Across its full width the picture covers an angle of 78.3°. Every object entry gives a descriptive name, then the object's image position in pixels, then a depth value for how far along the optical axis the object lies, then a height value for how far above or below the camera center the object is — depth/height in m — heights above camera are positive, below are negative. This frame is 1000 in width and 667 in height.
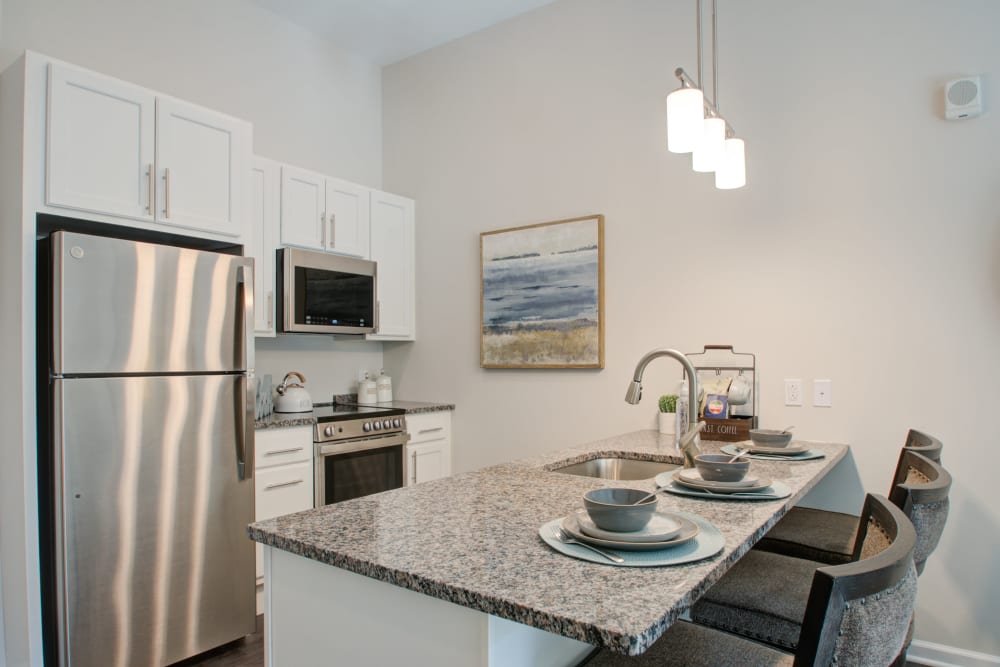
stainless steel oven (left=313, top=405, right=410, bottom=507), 3.11 -0.59
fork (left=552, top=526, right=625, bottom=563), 1.00 -0.36
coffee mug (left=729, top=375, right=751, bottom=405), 2.61 -0.24
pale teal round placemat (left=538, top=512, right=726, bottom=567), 0.99 -0.36
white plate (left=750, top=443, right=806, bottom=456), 2.14 -0.40
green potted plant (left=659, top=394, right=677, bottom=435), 2.82 -0.35
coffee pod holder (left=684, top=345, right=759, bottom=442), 2.55 -0.17
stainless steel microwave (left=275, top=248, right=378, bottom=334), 3.26 +0.27
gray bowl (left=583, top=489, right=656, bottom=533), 1.03 -0.30
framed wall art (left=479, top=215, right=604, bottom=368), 3.26 +0.24
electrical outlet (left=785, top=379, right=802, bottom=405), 2.63 -0.24
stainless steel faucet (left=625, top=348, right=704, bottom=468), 1.70 -0.17
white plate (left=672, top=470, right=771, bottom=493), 1.48 -0.37
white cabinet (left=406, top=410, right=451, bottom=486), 3.61 -0.64
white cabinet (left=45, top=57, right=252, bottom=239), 2.24 +0.76
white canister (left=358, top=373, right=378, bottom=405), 3.88 -0.33
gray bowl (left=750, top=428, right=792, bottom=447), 2.22 -0.37
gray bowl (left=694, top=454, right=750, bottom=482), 1.53 -0.33
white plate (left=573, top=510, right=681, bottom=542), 1.04 -0.34
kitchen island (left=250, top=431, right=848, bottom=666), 0.84 -0.38
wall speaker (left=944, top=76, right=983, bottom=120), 2.26 +0.87
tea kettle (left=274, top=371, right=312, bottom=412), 3.27 -0.30
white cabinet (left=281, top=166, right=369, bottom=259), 3.33 +0.73
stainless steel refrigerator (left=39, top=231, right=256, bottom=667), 2.08 -0.39
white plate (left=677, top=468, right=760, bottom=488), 1.52 -0.37
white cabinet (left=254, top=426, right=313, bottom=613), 2.84 -0.62
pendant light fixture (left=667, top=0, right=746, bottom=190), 1.88 +0.66
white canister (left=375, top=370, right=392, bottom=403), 3.99 -0.31
